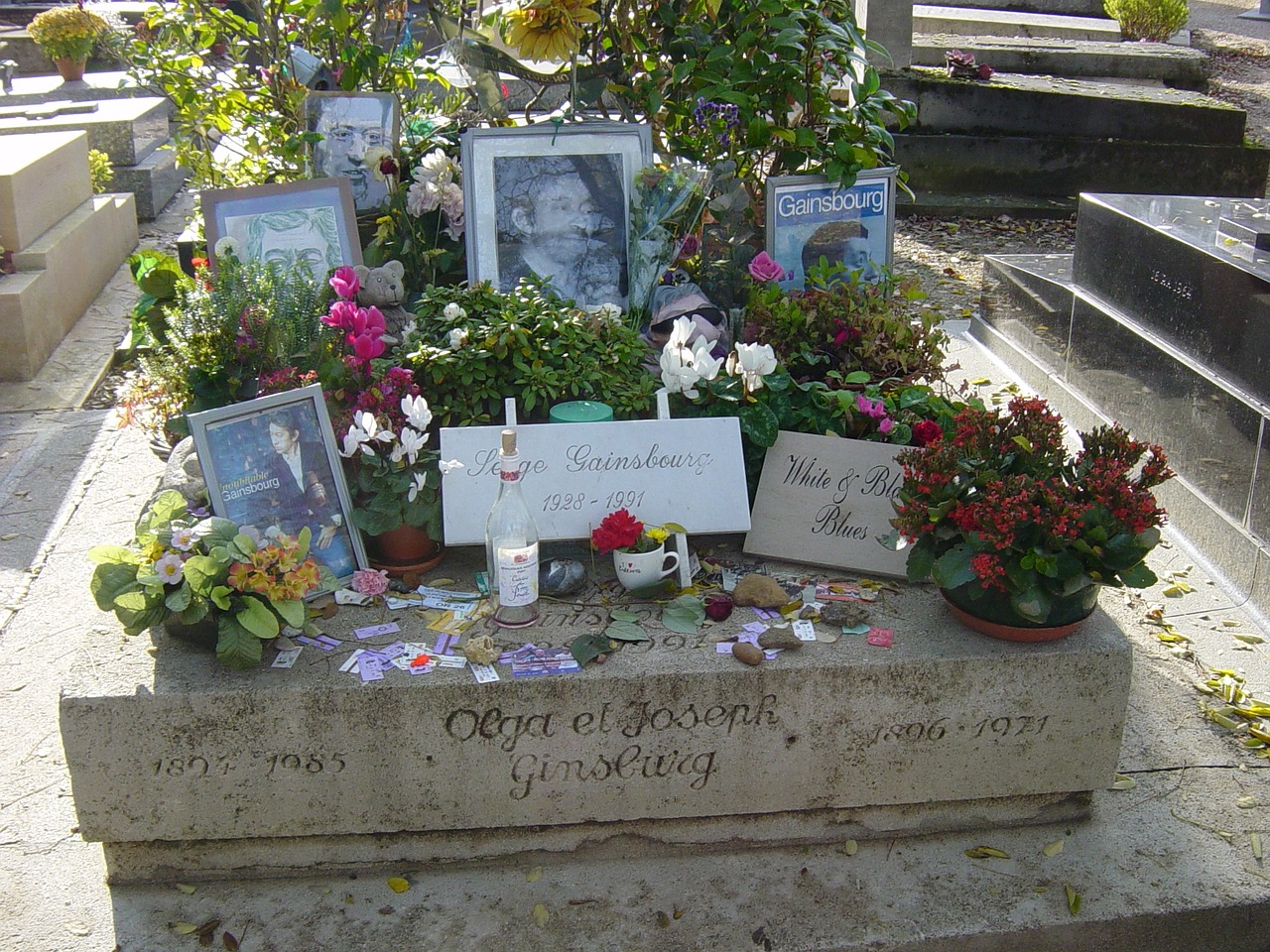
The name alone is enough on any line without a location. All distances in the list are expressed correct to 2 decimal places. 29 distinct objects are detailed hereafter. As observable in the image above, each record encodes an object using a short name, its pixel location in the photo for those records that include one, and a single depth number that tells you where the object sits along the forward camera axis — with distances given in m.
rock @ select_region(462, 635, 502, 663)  2.42
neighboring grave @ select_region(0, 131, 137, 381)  5.42
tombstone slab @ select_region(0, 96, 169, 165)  8.29
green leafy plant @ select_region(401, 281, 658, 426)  2.92
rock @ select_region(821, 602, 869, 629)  2.58
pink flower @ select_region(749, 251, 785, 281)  3.53
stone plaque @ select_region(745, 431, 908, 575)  2.85
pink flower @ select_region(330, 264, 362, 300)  3.03
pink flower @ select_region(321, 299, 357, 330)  2.91
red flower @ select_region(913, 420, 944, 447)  2.82
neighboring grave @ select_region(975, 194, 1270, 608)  3.67
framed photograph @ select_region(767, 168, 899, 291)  3.71
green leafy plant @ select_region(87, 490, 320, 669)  2.35
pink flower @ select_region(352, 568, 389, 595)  2.67
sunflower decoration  3.37
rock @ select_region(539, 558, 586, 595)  2.67
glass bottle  2.49
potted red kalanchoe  2.36
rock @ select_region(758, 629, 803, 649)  2.48
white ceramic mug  2.64
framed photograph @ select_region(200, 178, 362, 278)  3.47
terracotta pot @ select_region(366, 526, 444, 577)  2.80
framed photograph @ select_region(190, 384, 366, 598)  2.62
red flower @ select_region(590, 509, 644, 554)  2.59
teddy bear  3.42
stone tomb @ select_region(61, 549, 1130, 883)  2.34
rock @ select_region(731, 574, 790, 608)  2.66
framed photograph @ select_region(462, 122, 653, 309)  3.54
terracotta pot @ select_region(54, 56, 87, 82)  11.23
